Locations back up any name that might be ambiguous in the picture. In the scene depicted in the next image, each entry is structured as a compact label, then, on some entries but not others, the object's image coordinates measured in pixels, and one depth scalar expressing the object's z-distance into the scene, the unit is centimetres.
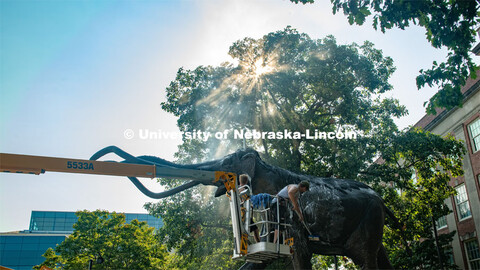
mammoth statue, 966
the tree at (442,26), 1005
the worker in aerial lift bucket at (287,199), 912
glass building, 6475
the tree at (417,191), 2091
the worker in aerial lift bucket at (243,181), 996
